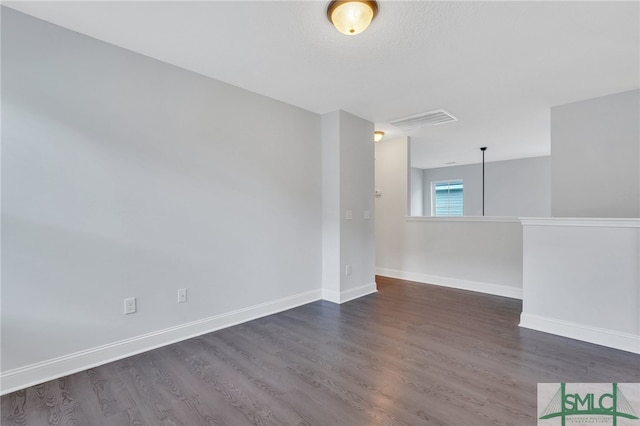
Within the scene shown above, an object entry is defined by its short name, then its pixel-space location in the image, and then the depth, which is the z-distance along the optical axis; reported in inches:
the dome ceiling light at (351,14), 70.1
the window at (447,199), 345.7
